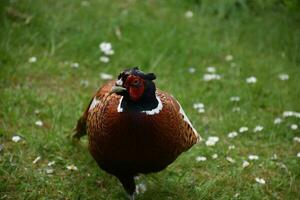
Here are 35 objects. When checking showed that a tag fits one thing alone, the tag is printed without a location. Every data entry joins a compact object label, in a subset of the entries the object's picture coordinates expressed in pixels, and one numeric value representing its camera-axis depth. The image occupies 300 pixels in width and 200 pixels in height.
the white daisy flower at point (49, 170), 9.19
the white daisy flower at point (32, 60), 12.39
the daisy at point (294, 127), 10.79
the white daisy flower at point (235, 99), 11.83
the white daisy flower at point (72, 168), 9.33
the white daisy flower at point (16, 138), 9.77
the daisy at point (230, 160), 9.91
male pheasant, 7.27
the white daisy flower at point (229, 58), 13.49
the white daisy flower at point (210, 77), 12.54
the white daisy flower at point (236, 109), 11.55
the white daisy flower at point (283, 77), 12.72
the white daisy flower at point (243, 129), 10.73
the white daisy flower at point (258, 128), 10.78
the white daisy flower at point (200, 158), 9.86
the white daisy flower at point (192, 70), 12.84
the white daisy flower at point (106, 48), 13.00
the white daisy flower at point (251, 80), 12.41
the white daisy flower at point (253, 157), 9.96
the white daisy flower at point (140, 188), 9.00
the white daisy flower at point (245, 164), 9.77
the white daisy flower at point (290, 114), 11.16
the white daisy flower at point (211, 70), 12.90
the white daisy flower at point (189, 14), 14.99
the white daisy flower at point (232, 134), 10.64
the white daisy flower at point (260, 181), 9.36
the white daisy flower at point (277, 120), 11.04
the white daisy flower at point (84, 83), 12.06
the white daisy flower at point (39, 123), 10.37
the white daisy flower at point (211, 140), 10.28
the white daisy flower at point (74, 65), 12.59
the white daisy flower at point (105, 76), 12.33
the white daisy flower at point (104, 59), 12.87
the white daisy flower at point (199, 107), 11.44
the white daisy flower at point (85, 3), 14.77
